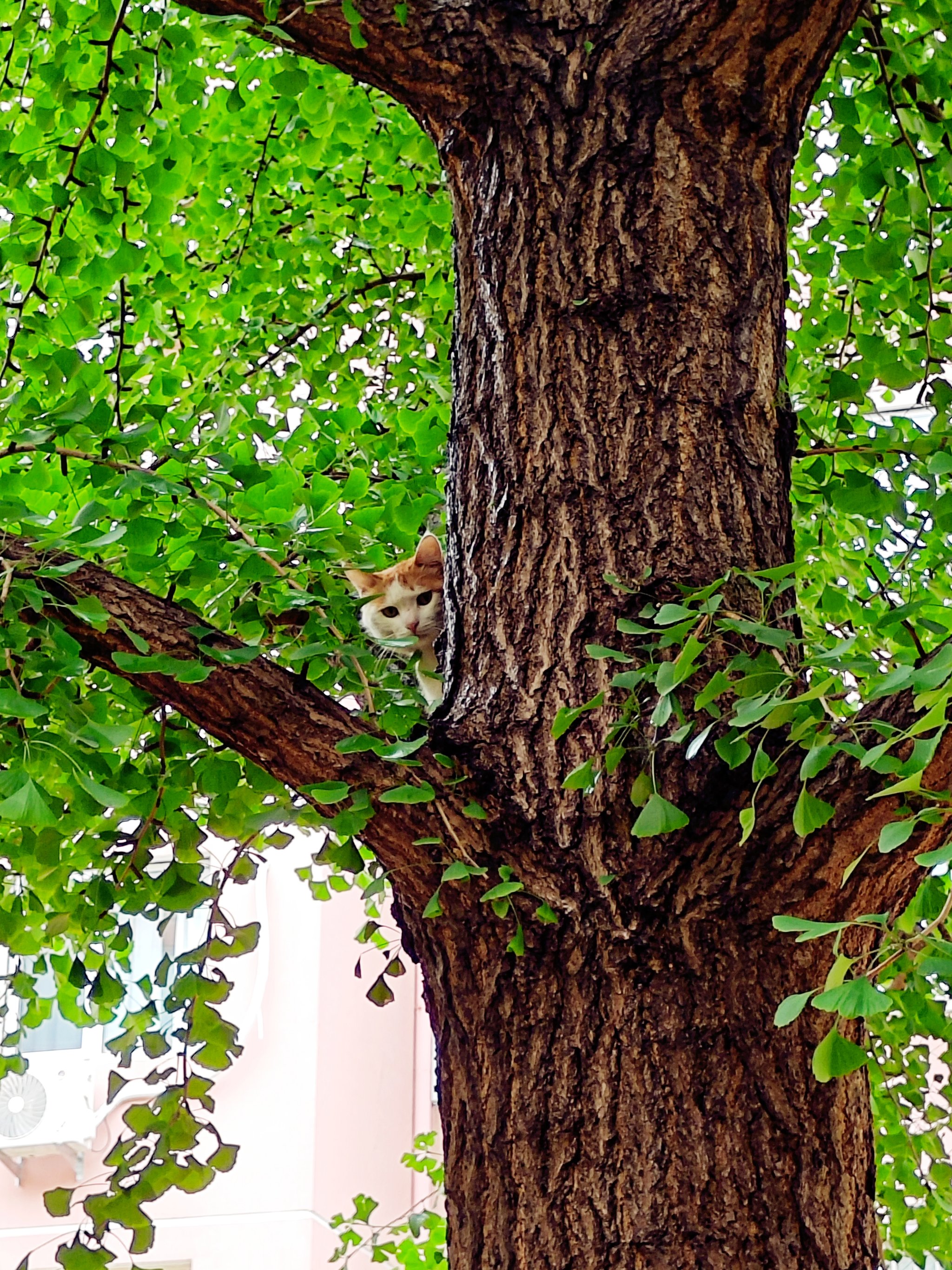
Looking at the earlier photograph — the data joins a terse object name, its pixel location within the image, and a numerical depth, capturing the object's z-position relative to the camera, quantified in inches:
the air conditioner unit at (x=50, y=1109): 299.0
